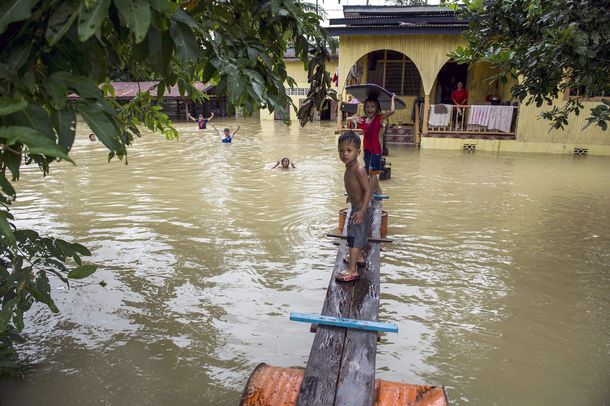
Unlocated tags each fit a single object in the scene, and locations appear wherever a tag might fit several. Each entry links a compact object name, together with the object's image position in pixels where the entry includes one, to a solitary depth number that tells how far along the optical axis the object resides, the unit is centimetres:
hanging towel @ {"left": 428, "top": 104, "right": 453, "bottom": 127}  1536
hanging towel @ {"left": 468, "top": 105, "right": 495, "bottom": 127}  1505
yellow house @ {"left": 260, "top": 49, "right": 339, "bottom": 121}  2689
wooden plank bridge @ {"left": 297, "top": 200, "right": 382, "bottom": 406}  239
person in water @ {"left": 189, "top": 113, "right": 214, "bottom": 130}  2196
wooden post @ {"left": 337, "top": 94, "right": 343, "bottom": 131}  1622
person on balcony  1527
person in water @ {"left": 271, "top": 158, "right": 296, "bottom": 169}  1209
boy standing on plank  386
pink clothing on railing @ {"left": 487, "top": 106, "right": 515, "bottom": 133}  1491
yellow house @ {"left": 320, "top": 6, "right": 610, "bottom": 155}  1455
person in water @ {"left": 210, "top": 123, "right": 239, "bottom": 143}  1753
